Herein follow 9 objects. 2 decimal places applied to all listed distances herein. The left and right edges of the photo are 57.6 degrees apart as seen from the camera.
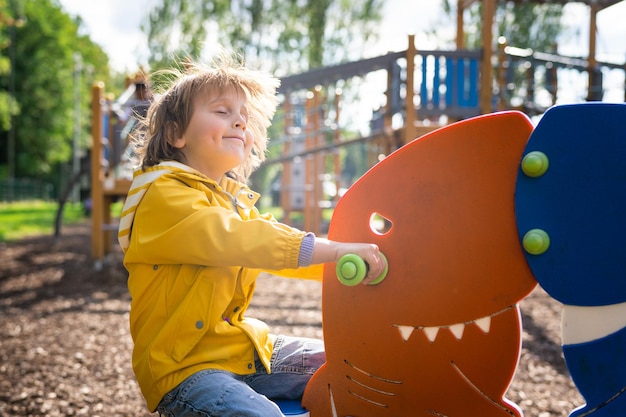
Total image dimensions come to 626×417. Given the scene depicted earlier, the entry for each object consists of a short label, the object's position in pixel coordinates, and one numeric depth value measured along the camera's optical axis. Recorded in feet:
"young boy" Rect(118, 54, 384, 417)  4.14
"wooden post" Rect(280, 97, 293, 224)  34.14
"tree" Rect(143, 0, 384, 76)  57.06
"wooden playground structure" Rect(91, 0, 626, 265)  16.58
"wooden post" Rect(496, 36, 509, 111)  18.45
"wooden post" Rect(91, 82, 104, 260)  19.21
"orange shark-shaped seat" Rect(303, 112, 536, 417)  4.01
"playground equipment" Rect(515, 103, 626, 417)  3.81
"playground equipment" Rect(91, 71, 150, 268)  19.29
